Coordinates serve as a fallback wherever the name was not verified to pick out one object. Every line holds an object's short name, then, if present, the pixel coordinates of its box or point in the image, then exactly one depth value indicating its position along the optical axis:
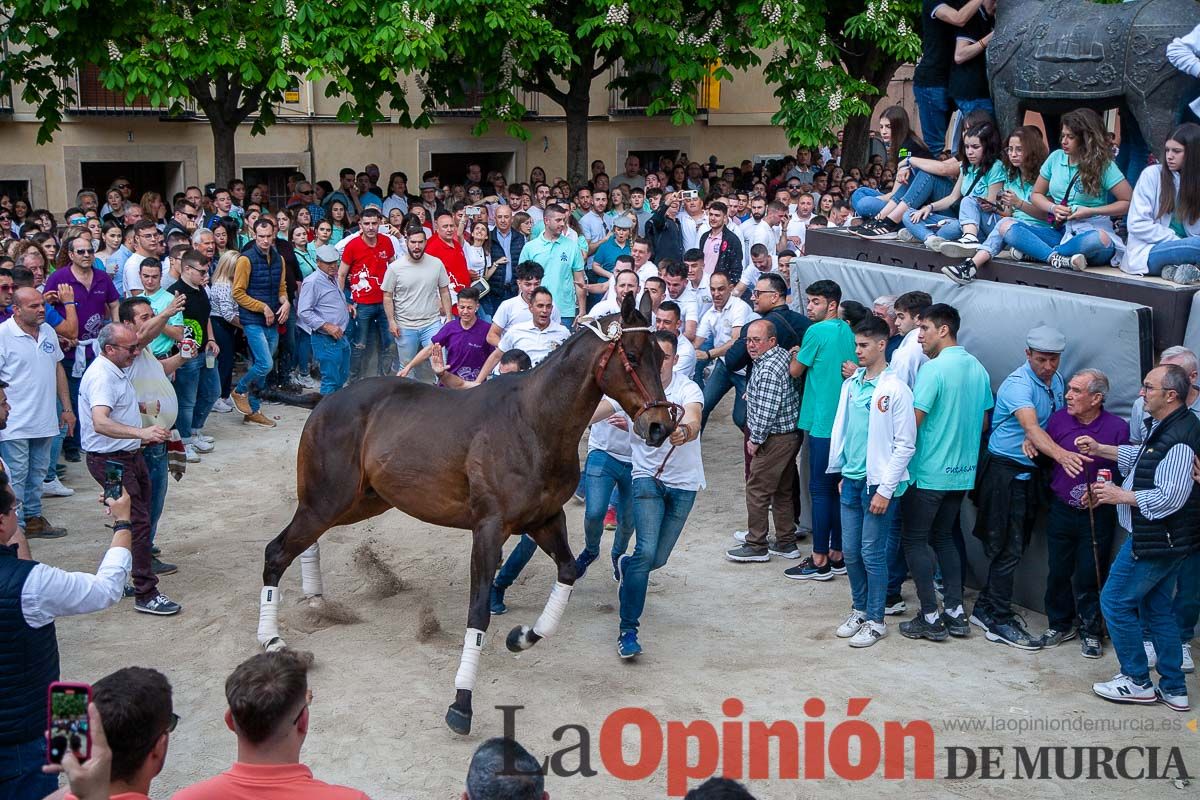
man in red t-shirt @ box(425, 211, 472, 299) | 13.06
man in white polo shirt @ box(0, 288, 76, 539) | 8.80
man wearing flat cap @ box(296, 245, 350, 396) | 12.42
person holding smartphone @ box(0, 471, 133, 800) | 4.46
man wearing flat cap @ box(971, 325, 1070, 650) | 7.50
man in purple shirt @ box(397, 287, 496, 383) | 10.16
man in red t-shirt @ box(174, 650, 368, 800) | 3.51
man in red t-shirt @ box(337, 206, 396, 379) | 12.88
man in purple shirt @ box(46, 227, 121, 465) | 10.39
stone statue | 8.44
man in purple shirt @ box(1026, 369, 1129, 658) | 7.19
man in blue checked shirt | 8.77
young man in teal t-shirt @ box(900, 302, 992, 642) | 7.51
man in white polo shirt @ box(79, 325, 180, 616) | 7.65
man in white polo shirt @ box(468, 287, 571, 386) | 9.48
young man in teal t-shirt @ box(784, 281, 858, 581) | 8.65
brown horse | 6.68
